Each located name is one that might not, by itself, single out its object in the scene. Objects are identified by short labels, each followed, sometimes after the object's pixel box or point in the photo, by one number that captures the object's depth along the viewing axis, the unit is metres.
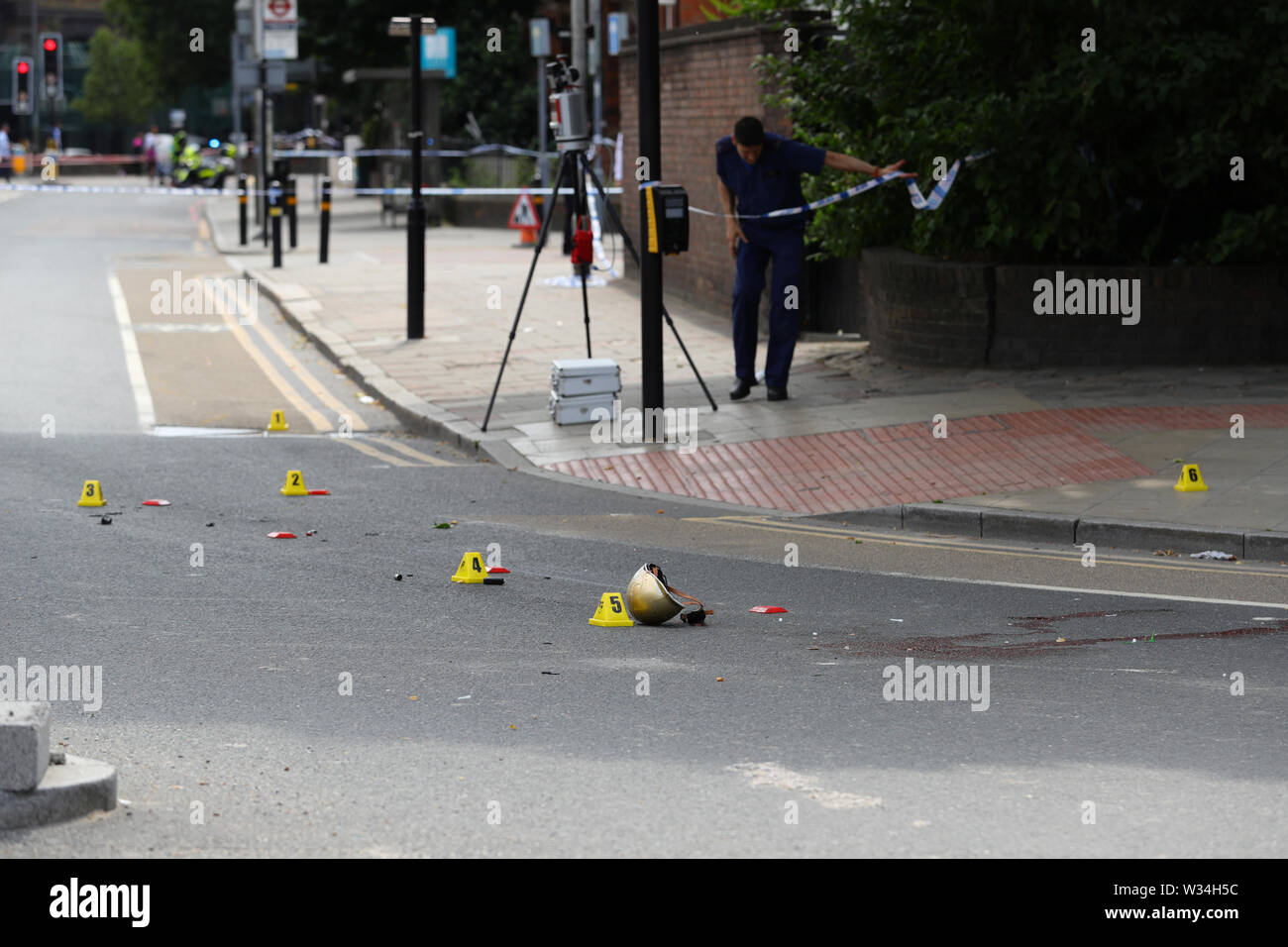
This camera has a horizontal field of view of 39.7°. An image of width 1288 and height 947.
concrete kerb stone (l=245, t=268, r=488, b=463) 12.88
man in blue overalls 13.38
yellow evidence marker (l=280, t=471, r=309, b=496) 10.73
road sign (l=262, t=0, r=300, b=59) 29.42
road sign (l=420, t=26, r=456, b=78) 35.16
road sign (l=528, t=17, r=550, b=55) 30.48
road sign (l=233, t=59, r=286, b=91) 33.22
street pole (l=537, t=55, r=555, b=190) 31.33
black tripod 12.98
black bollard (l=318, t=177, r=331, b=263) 24.97
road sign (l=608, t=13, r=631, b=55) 32.31
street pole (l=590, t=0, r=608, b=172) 29.36
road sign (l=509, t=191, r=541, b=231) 28.48
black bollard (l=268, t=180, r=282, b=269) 25.26
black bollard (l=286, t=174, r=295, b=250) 27.77
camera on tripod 13.23
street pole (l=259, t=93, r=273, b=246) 29.59
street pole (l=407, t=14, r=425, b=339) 17.09
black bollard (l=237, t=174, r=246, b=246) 30.92
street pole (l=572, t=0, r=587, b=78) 27.14
